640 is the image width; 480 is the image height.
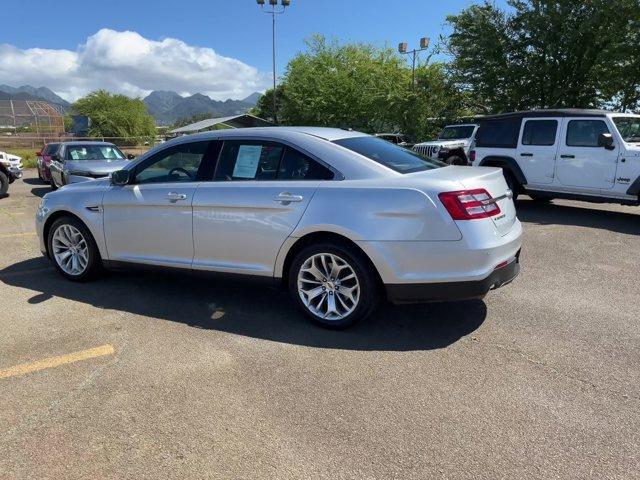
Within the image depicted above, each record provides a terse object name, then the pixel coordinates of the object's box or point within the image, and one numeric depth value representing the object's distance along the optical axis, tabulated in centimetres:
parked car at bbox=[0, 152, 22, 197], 1258
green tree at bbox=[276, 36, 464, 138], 2653
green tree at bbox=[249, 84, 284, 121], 6166
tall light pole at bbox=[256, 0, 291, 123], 3284
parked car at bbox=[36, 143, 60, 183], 1544
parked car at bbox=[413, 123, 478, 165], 1501
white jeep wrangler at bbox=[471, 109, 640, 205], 812
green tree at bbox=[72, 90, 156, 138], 4894
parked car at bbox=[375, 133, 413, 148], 2434
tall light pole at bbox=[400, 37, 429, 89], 2783
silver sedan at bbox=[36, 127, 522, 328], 358
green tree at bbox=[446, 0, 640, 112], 1731
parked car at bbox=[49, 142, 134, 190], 1169
